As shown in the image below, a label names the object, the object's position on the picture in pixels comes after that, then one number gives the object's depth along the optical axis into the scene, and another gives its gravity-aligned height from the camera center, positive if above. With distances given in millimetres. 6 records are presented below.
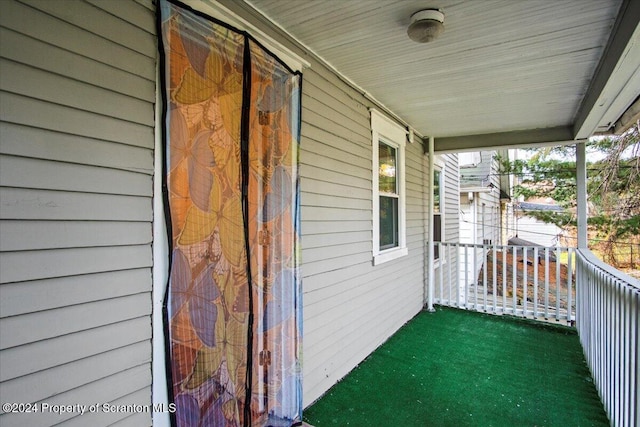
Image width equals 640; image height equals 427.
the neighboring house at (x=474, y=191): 9070 +607
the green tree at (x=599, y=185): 7043 +824
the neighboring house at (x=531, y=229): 14216 -650
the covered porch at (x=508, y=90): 2045 +1215
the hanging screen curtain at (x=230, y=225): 1604 -59
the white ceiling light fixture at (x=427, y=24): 2027 +1165
